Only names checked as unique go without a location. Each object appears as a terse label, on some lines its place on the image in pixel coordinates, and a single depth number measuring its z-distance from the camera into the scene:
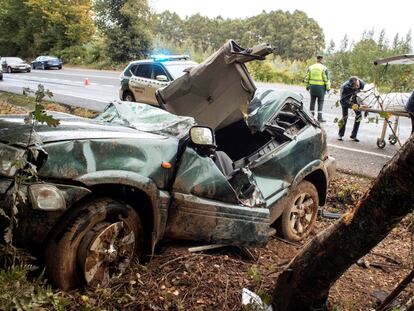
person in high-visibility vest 12.37
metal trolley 5.93
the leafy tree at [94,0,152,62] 32.78
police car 11.98
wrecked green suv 2.76
